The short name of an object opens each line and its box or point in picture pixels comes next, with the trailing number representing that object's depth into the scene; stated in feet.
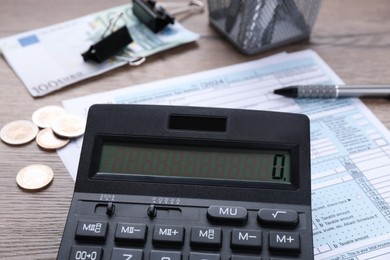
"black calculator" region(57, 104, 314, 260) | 1.52
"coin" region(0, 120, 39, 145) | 1.81
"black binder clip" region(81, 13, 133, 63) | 1.99
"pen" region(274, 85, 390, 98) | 1.92
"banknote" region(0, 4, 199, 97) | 1.97
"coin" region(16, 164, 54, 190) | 1.72
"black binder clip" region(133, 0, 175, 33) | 2.09
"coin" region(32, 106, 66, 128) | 1.85
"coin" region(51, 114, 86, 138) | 1.82
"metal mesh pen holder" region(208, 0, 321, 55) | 1.97
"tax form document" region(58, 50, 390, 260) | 1.65
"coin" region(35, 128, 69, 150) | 1.80
